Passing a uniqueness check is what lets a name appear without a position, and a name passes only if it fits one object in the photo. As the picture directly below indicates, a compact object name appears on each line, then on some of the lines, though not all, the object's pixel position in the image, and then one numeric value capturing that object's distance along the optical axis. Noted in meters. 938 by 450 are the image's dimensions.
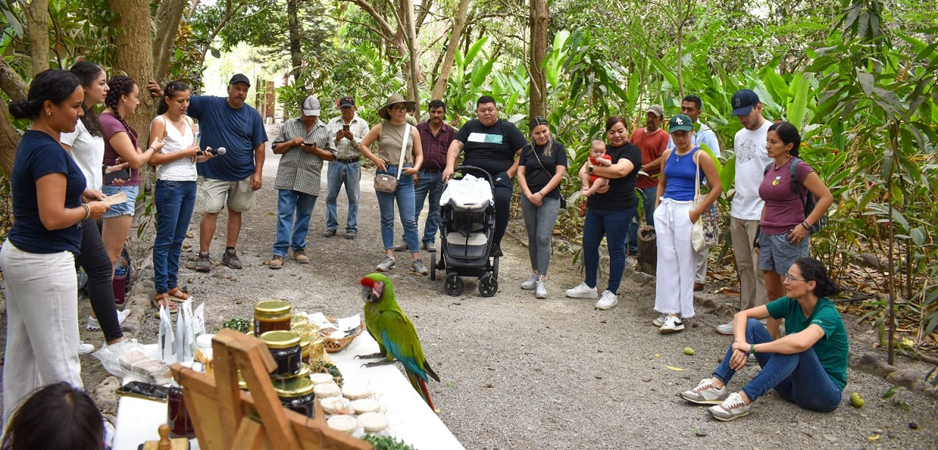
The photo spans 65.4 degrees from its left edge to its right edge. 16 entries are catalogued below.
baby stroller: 6.59
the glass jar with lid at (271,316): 2.46
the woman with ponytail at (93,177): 3.76
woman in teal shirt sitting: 4.10
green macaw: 3.37
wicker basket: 3.53
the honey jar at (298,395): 1.96
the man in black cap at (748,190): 5.16
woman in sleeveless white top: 5.54
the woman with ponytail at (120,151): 4.66
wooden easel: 1.35
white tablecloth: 2.56
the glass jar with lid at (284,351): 1.98
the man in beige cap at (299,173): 7.15
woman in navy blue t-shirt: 3.07
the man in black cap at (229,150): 6.39
